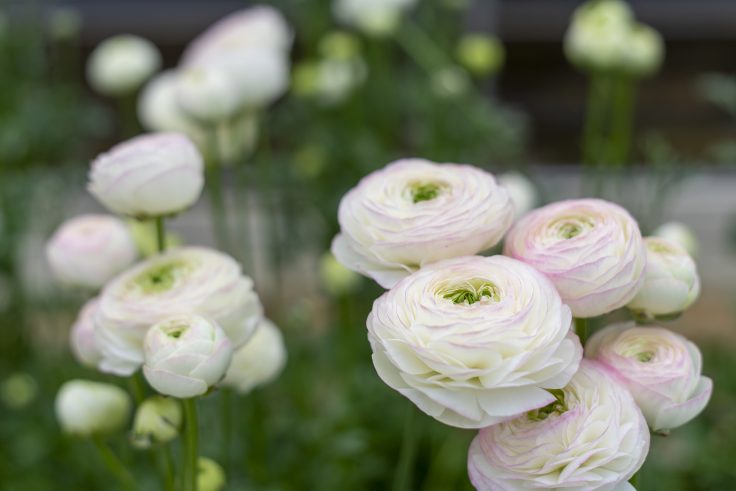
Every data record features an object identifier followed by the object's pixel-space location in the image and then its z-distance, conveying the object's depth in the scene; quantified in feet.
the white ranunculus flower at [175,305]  2.58
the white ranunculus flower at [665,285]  2.49
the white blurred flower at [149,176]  2.67
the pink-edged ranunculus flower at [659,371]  2.42
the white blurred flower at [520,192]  3.28
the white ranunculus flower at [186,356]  2.47
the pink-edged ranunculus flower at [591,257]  2.39
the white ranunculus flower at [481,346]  2.31
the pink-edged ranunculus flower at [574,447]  2.33
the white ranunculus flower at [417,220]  2.46
